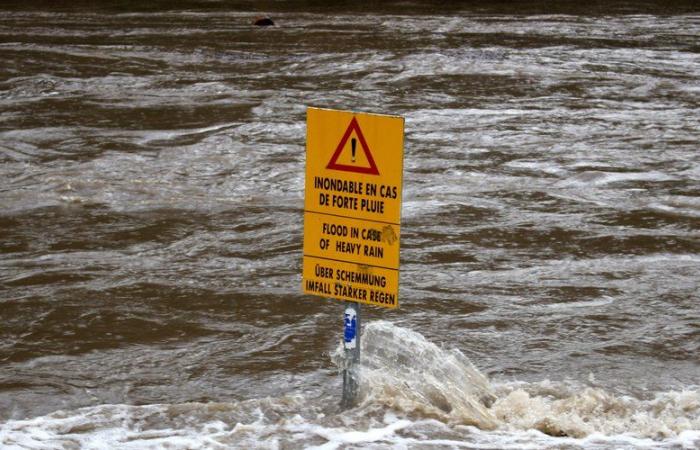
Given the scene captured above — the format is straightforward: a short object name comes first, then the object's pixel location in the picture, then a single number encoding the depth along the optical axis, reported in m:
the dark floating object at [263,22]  52.34
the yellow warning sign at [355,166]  10.71
